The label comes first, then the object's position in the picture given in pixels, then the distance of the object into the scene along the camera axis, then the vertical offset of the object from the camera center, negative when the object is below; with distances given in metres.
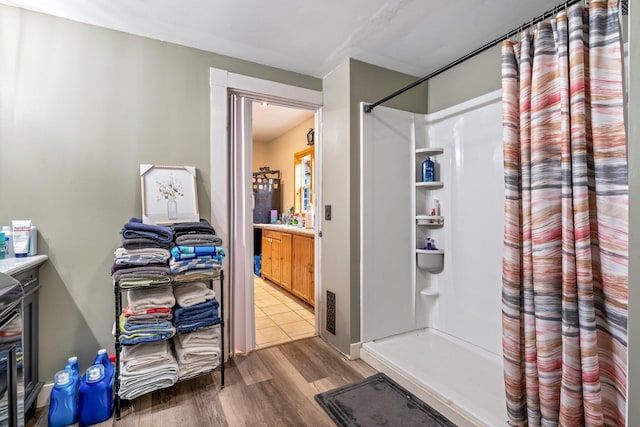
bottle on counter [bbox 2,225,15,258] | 1.68 -0.14
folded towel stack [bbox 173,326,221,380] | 1.88 -0.86
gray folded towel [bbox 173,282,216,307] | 1.89 -0.50
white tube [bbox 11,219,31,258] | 1.69 -0.12
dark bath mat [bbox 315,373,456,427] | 1.66 -1.13
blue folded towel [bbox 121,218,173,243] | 1.71 -0.10
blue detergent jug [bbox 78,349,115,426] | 1.64 -0.99
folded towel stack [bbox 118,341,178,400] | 1.71 -0.89
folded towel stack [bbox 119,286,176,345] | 1.71 -0.59
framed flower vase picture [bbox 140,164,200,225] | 2.05 +0.14
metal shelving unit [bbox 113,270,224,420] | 1.65 -0.76
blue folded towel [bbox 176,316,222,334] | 1.84 -0.68
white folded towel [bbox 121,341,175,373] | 1.74 -0.82
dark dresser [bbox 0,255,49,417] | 1.61 -0.59
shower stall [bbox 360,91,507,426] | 2.24 -0.24
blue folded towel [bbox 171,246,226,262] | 1.79 -0.23
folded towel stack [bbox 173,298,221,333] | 1.85 -0.63
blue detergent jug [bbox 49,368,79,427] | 1.60 -0.99
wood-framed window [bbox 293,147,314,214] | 4.62 +0.53
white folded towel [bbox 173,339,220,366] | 1.88 -0.87
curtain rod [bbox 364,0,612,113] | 1.18 +0.80
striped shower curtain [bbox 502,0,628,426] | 1.09 -0.07
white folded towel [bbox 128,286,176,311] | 1.73 -0.49
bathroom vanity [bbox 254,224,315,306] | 3.52 -0.58
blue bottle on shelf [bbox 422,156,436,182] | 2.64 +0.37
